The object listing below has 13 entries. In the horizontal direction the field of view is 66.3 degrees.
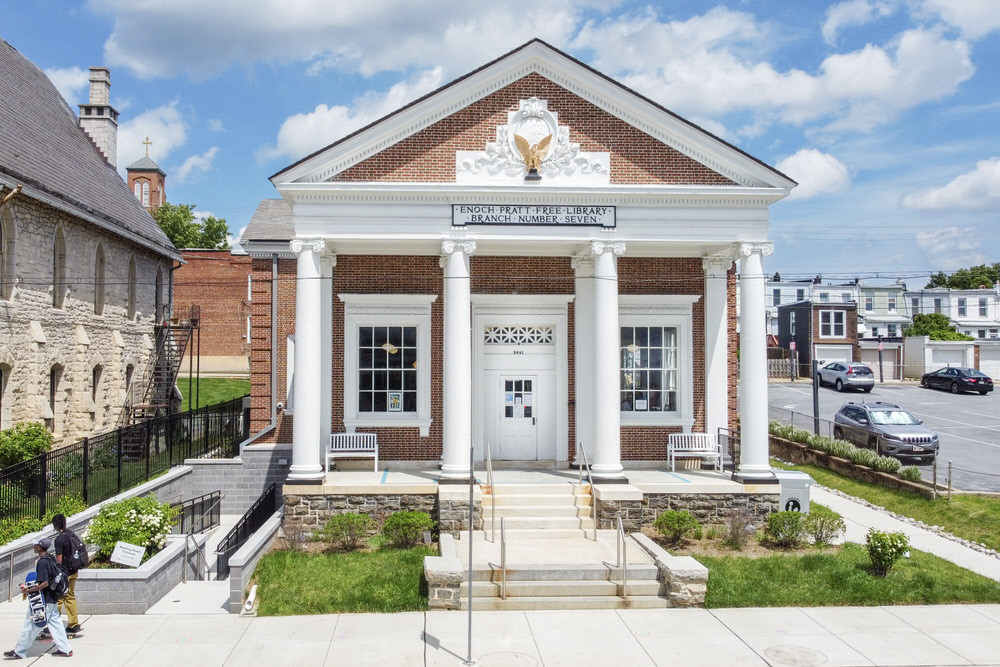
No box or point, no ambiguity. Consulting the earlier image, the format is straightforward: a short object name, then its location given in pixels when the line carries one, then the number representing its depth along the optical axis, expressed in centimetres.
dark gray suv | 2130
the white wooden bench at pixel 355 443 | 1642
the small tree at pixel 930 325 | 5951
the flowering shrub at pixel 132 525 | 1131
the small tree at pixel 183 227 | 5434
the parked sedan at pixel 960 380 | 3869
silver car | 4012
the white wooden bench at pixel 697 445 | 1689
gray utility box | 1528
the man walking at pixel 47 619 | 871
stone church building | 1786
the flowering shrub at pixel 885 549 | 1143
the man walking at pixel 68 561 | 941
